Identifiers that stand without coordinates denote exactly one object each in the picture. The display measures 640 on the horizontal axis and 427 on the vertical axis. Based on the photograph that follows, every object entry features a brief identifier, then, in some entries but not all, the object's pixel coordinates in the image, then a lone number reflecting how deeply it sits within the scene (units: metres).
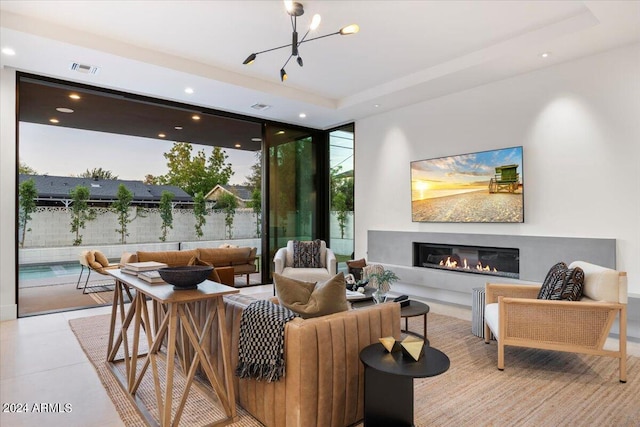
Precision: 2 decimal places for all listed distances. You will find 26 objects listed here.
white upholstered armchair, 5.07
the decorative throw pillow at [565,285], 2.92
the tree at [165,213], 8.45
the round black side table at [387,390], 1.86
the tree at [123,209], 7.92
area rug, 2.19
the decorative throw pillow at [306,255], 5.40
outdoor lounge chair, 5.50
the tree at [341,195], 6.69
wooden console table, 2.00
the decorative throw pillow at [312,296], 2.10
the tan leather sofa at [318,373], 1.84
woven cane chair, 2.72
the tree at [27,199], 6.26
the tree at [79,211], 7.39
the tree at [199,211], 8.80
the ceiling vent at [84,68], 4.06
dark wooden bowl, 2.10
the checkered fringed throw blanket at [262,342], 1.88
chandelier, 2.72
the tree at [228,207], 8.93
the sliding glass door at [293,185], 6.57
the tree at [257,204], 7.78
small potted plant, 3.41
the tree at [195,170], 8.84
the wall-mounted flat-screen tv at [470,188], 4.45
